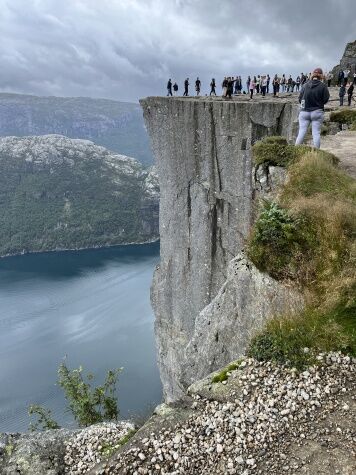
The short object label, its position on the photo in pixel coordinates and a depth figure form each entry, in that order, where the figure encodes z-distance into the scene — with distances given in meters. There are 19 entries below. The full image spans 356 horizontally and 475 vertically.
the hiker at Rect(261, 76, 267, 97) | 28.34
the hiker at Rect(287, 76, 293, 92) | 33.36
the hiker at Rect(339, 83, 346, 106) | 22.14
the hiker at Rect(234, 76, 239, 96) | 30.83
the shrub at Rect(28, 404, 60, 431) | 16.08
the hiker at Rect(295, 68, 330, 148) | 11.78
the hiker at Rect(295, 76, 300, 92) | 34.16
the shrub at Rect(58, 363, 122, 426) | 16.81
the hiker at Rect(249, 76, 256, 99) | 26.09
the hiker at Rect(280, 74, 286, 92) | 31.80
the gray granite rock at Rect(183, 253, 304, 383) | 8.37
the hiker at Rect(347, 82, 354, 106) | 22.70
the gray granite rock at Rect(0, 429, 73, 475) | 7.23
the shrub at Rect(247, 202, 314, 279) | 8.45
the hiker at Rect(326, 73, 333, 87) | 38.50
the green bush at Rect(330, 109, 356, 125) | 18.59
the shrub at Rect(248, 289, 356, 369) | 6.54
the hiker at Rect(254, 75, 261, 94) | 28.84
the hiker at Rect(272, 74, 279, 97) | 27.88
